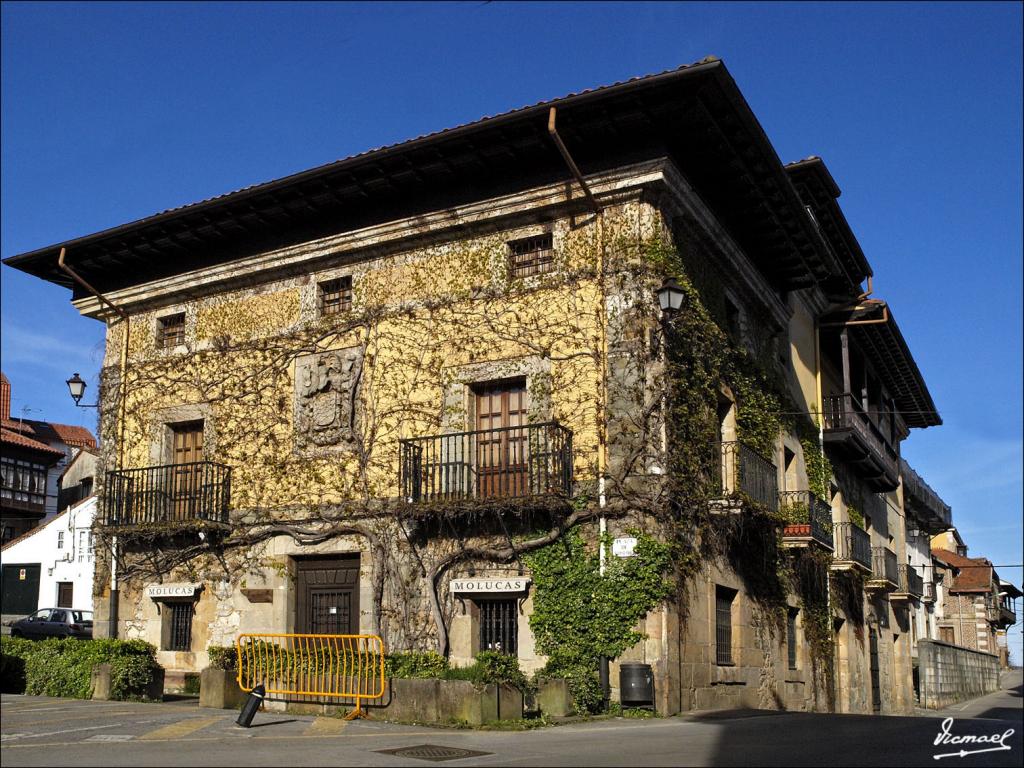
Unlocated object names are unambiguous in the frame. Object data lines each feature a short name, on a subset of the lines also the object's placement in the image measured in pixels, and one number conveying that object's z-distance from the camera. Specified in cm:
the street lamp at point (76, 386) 2083
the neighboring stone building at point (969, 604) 6006
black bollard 1216
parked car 3550
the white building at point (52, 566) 4553
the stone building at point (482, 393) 1591
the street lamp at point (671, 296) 1505
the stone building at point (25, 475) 5041
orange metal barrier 1399
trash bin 1445
